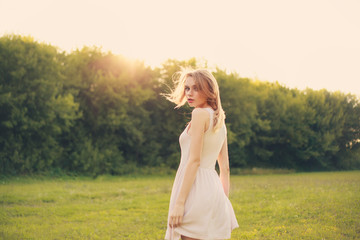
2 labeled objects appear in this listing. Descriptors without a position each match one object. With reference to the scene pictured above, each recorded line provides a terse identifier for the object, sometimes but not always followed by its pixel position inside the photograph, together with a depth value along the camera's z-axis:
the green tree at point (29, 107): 23.97
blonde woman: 2.90
